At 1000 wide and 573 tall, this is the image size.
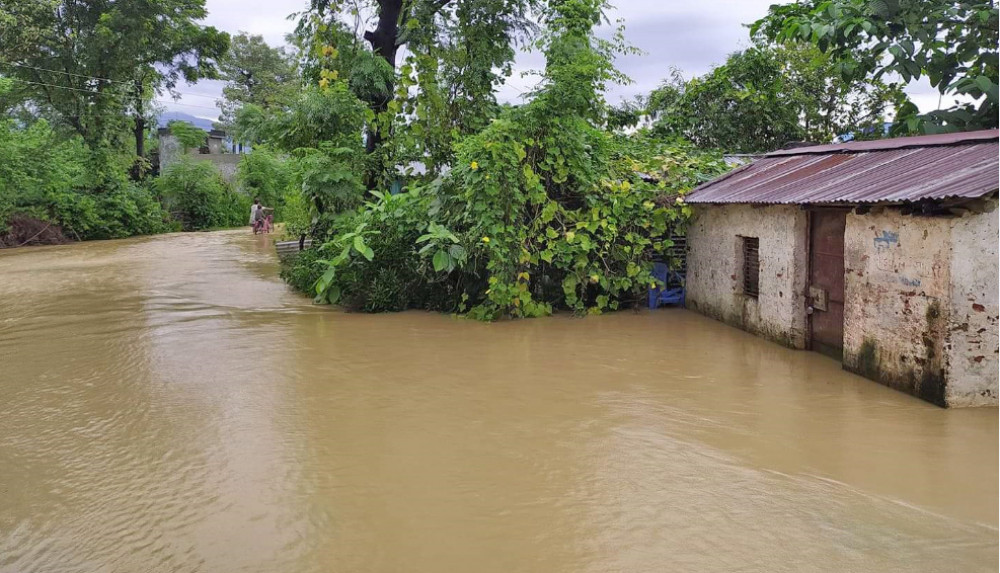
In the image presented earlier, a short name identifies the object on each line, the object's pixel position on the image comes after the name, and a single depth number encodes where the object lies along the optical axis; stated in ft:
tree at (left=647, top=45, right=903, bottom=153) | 58.44
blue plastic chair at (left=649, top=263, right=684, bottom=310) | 37.91
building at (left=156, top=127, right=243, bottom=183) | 126.00
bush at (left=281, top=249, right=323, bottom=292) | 44.06
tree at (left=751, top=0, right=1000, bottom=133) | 34.32
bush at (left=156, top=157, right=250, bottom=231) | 107.86
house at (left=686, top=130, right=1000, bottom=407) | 20.02
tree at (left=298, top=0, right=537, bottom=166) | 46.73
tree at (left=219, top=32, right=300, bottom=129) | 138.92
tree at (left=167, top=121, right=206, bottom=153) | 120.06
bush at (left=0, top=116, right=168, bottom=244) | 77.66
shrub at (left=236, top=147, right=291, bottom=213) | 113.80
